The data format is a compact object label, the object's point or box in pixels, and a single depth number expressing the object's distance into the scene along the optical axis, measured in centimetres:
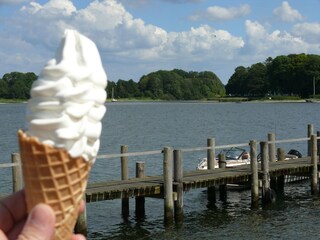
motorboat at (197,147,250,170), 2184
